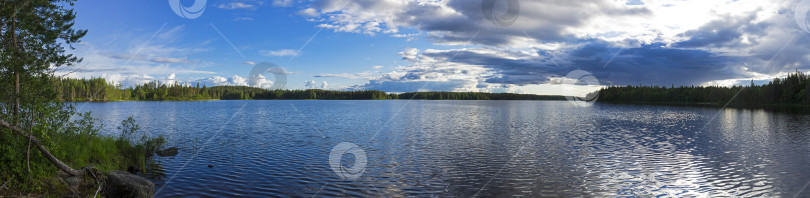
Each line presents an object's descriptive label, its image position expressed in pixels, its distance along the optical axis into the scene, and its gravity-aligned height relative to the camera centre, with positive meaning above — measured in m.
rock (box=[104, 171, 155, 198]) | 17.02 -3.89
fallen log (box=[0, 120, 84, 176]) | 14.95 -2.34
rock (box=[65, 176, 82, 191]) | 16.96 -3.66
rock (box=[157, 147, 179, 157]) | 30.17 -4.19
